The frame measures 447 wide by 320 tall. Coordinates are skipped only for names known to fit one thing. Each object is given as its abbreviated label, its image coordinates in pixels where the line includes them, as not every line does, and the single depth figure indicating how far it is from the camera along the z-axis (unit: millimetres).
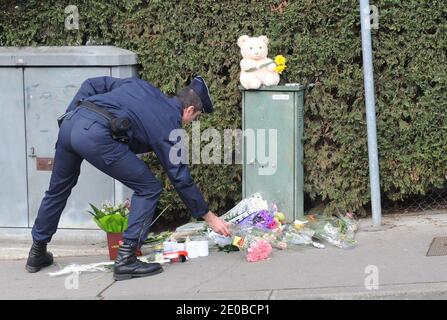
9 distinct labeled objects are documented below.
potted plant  11016
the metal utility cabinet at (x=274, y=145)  12026
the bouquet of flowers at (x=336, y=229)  11391
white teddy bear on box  11953
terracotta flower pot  11062
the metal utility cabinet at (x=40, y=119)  12234
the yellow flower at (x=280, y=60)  12094
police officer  9656
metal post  11492
